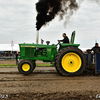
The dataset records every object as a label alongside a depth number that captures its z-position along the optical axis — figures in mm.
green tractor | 5668
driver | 6352
